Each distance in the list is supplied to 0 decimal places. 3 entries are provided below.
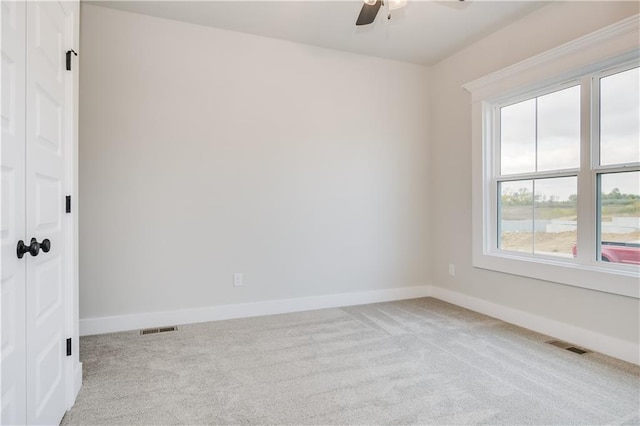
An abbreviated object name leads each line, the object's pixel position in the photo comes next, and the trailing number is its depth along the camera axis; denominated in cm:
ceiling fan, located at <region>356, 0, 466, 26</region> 220
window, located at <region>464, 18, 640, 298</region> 257
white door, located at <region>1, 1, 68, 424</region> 124
